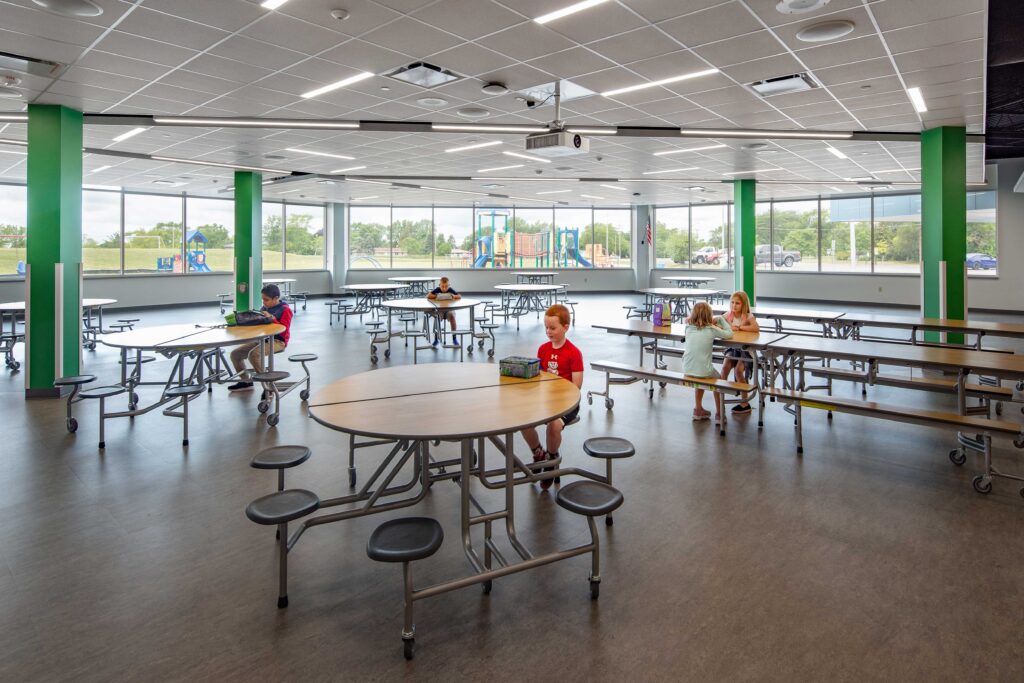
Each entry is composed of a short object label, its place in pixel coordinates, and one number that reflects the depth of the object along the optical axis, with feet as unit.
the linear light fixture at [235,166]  35.14
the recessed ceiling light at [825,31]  14.94
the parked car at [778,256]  60.23
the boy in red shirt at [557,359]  12.78
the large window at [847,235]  55.47
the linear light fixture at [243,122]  24.52
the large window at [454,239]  67.87
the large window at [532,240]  69.00
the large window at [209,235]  55.57
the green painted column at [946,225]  24.72
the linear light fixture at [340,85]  19.21
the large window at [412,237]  66.95
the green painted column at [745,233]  43.11
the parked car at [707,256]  66.03
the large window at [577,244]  69.41
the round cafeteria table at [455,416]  8.39
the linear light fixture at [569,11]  13.83
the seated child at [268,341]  21.39
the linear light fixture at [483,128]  25.35
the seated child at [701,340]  17.44
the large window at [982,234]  47.91
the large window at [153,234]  51.52
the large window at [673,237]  67.09
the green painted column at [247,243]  38.14
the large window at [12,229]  45.09
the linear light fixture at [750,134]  26.84
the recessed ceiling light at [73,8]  13.65
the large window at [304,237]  63.21
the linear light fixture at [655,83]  18.79
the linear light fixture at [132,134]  27.07
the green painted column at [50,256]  21.50
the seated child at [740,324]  19.89
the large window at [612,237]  69.21
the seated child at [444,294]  30.83
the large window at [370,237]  65.98
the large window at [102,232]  49.29
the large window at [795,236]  58.49
